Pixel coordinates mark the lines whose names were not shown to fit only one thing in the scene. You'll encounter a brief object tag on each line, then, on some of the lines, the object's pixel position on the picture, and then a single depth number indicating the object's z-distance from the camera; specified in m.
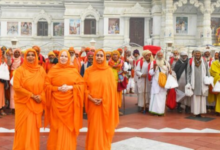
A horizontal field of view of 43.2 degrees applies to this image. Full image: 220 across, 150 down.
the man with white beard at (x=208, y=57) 9.39
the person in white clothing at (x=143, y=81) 8.79
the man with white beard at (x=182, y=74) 8.83
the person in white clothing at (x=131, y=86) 13.05
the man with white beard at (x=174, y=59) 9.77
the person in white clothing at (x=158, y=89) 8.22
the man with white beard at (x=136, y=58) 9.43
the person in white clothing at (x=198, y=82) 8.05
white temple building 24.37
